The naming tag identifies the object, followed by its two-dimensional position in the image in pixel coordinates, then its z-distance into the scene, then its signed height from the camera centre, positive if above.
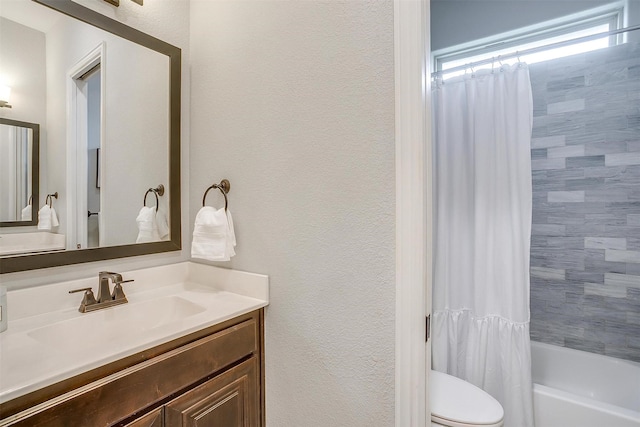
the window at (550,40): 1.84 +1.18
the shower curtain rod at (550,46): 1.65 +0.98
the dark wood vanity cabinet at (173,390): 0.64 -0.45
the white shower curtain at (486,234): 1.62 -0.11
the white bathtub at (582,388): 1.48 -0.99
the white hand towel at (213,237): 1.17 -0.08
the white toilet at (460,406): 1.21 -0.83
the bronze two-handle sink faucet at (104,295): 1.03 -0.28
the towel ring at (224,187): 1.27 +0.12
